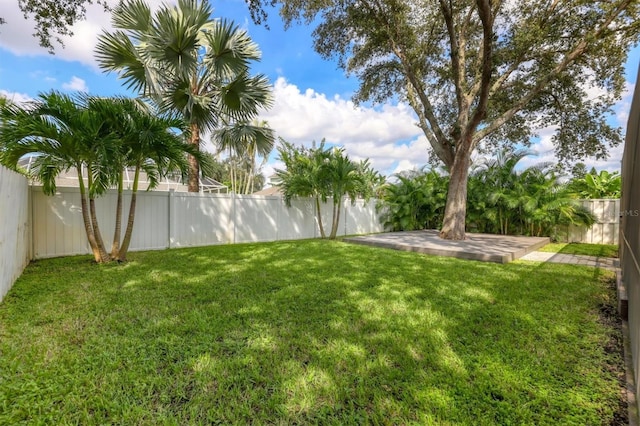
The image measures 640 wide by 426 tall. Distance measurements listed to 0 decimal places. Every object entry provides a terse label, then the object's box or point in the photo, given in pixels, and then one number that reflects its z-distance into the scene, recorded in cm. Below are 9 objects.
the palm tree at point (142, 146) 483
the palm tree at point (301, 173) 888
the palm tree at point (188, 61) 625
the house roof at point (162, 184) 665
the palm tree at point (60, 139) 422
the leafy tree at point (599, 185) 987
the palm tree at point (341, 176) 890
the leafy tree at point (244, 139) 795
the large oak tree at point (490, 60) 699
